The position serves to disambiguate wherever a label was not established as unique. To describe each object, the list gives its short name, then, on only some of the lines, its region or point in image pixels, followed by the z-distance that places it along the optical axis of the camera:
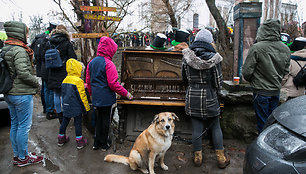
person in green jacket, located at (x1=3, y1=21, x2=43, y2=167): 3.14
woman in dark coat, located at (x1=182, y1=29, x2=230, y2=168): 3.26
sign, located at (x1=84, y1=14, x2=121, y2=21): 4.87
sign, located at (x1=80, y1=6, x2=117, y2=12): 4.77
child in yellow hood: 3.89
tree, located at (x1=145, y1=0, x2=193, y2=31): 15.37
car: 1.71
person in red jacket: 3.65
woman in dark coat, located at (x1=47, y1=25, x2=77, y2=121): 4.81
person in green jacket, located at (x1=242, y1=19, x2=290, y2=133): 3.44
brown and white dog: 3.17
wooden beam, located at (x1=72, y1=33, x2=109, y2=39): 4.97
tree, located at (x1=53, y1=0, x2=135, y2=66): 5.31
